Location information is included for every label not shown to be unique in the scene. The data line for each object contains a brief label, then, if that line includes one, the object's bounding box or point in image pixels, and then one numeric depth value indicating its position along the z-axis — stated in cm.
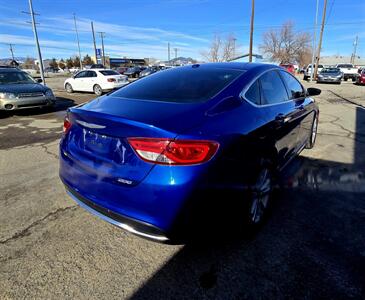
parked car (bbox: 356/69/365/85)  2240
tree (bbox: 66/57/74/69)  10162
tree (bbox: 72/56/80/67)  9975
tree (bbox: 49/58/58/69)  10400
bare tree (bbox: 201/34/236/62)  6762
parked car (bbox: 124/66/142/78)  3731
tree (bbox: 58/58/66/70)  10806
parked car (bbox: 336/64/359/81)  3228
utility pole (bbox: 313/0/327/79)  2916
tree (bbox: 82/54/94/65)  9228
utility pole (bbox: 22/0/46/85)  1809
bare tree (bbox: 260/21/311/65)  7144
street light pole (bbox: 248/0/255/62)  2408
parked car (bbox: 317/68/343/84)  2392
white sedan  1469
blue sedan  184
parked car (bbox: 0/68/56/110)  824
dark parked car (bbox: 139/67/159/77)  3466
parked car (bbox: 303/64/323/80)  3266
